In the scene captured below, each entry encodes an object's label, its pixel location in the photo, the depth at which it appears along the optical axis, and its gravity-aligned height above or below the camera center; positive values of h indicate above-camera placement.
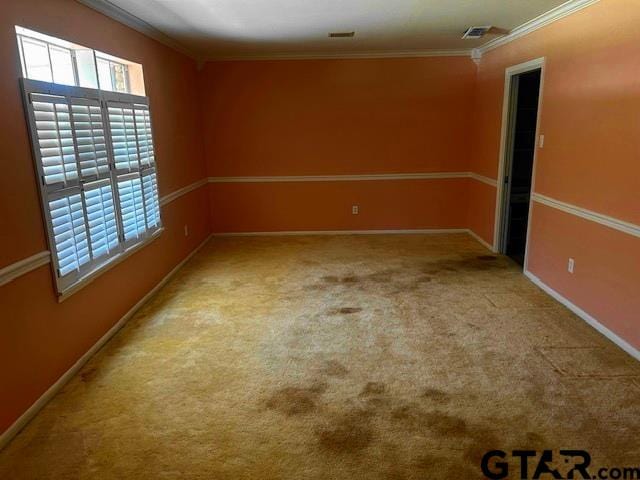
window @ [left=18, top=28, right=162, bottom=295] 2.45 -0.12
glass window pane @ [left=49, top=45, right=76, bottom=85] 2.79 +0.49
